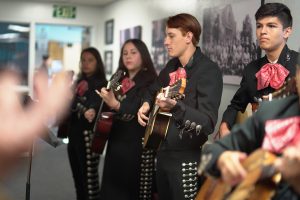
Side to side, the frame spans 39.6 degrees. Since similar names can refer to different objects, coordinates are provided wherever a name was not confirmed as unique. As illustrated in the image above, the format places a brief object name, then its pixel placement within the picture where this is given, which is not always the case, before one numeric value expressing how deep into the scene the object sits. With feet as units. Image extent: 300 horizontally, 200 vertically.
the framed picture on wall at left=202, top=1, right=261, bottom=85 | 11.25
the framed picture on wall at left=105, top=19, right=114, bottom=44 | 23.95
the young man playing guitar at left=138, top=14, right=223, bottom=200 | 7.82
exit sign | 25.35
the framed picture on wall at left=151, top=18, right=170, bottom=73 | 17.01
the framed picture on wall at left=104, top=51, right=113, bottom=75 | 24.01
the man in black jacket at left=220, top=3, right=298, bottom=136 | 7.16
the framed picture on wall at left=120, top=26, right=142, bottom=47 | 19.83
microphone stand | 9.75
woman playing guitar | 10.91
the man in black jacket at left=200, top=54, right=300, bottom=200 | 3.67
